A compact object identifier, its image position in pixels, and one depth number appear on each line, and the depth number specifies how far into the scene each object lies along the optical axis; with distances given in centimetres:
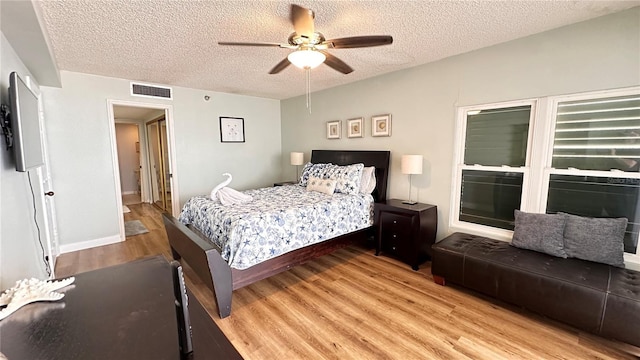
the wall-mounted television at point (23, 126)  153
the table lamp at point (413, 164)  321
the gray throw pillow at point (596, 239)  212
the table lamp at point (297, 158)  497
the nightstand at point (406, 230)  304
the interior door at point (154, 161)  615
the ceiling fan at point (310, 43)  183
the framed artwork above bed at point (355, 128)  415
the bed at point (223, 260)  216
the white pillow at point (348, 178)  356
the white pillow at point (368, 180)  372
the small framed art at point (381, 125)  378
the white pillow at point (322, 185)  359
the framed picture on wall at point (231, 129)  486
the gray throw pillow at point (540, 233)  232
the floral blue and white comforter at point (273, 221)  232
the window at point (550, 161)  221
